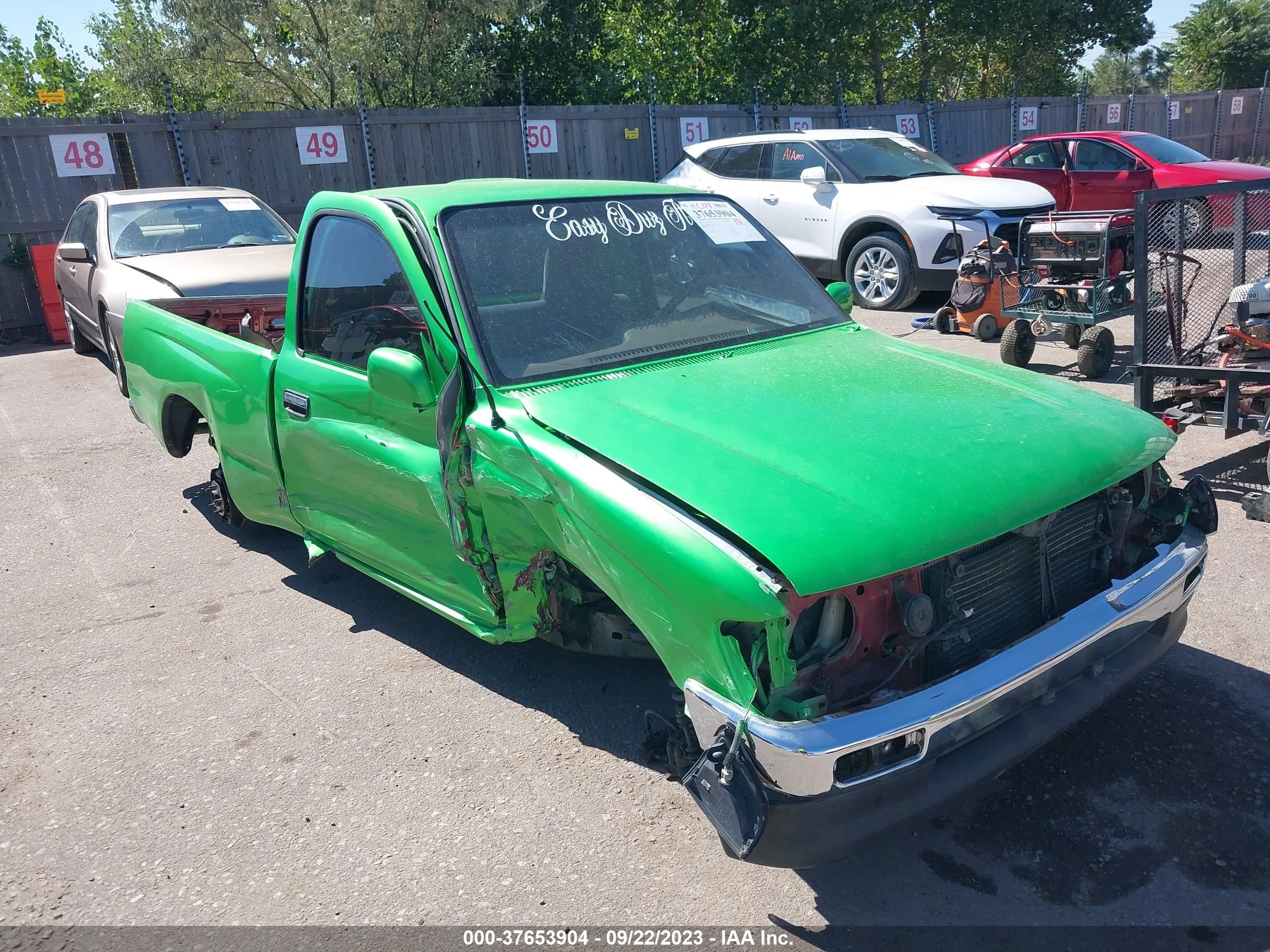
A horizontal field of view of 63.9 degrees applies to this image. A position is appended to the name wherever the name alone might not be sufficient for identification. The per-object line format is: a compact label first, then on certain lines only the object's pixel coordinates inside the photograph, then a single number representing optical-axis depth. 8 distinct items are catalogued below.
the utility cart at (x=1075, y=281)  7.89
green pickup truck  2.45
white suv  10.48
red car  13.85
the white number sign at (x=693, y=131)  19.14
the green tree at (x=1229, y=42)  40.47
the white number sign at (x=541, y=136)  17.38
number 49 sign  15.39
